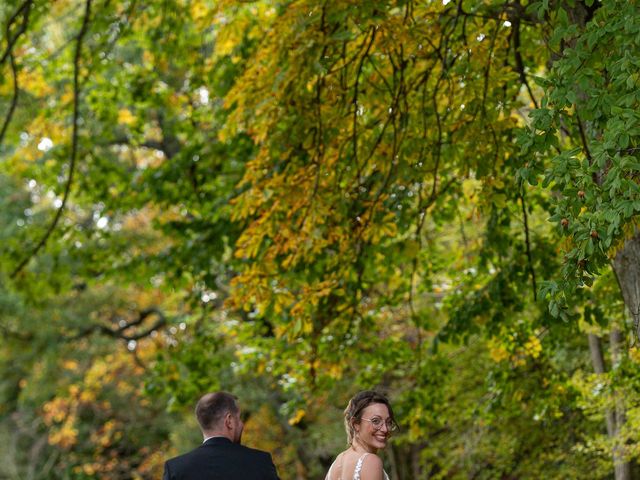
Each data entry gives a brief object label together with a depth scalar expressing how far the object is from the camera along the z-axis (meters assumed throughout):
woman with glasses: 9.99
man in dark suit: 10.09
